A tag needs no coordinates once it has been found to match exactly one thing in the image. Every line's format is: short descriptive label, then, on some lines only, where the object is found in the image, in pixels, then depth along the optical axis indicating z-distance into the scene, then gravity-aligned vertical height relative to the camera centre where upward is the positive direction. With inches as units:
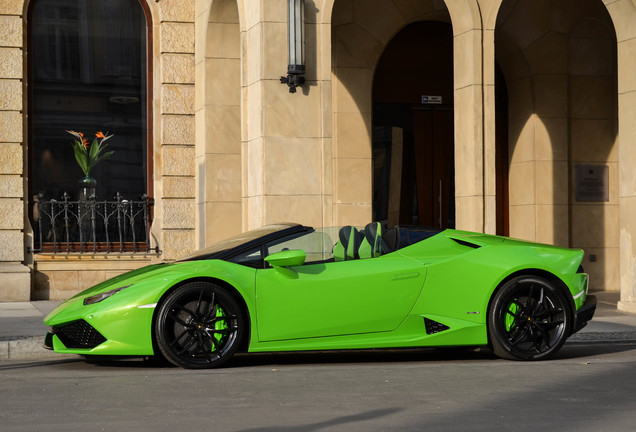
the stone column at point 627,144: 476.1 +24.6
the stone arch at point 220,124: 586.6 +42.8
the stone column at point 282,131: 495.5 +32.6
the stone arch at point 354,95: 583.8 +58.5
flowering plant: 600.1 +28.7
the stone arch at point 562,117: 605.0 +47.0
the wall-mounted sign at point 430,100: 622.5 +58.8
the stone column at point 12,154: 575.2 +26.2
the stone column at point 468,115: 484.7 +39.0
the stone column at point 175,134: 610.2 +38.8
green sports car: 305.0 -29.5
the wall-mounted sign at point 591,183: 613.0 +9.0
